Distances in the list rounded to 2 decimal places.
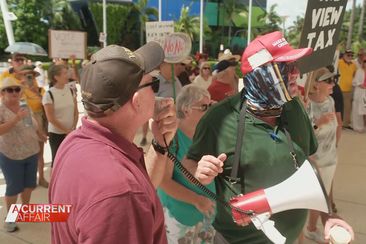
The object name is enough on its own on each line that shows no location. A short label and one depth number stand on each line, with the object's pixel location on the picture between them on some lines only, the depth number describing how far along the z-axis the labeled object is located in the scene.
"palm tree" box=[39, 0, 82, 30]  42.78
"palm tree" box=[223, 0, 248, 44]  49.19
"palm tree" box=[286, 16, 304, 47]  53.69
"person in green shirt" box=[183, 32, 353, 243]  2.16
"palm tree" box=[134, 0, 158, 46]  41.12
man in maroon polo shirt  1.13
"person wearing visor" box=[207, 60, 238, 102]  6.02
